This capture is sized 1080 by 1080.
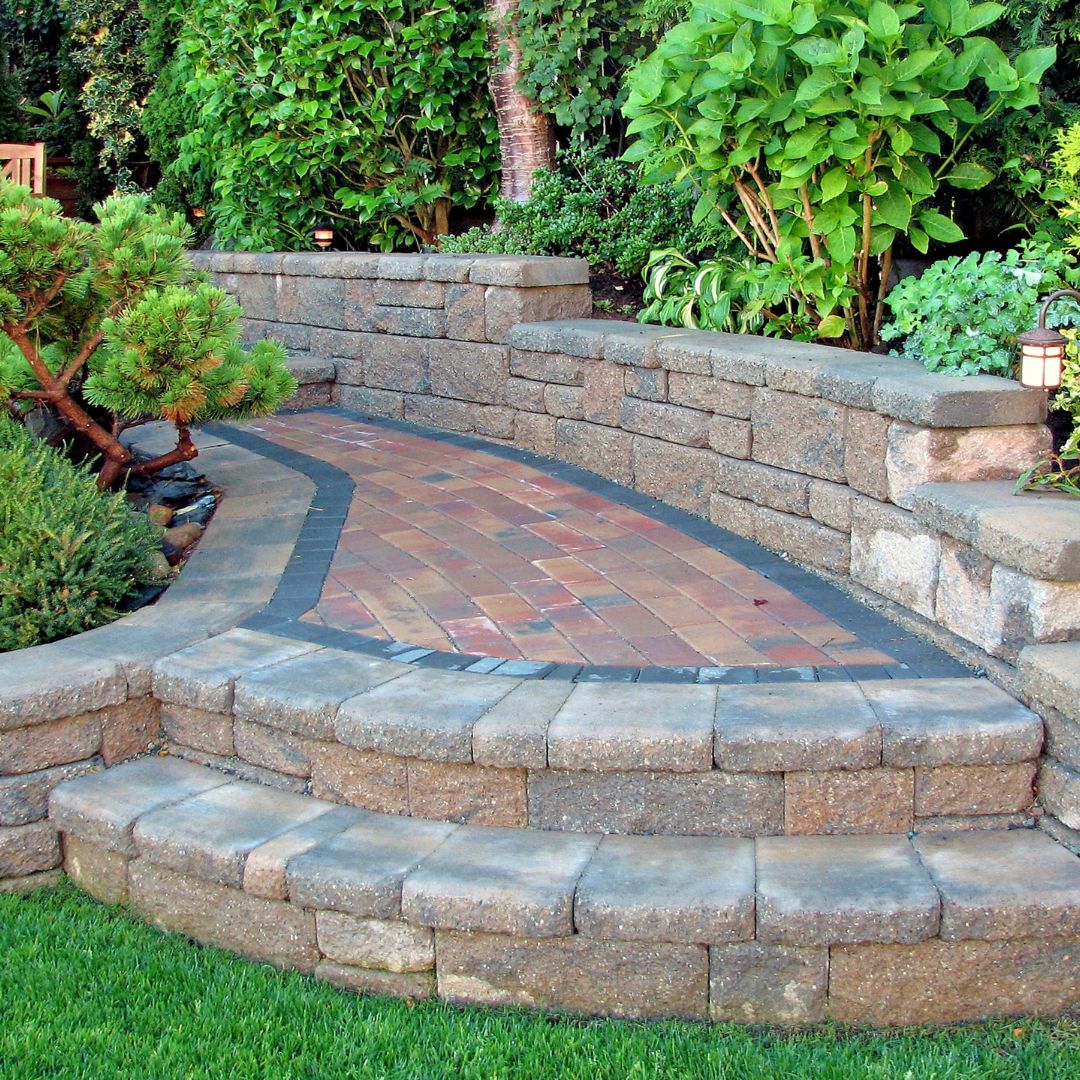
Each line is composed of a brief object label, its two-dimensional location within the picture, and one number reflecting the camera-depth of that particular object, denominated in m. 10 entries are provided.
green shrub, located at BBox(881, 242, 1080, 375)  3.88
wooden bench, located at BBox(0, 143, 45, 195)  7.52
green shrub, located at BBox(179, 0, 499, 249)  7.18
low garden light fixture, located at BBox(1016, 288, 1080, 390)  3.34
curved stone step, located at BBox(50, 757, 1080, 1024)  2.73
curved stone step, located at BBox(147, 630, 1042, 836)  2.97
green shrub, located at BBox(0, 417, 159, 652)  3.77
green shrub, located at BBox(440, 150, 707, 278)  6.01
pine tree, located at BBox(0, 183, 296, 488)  4.20
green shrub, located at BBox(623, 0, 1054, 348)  4.31
